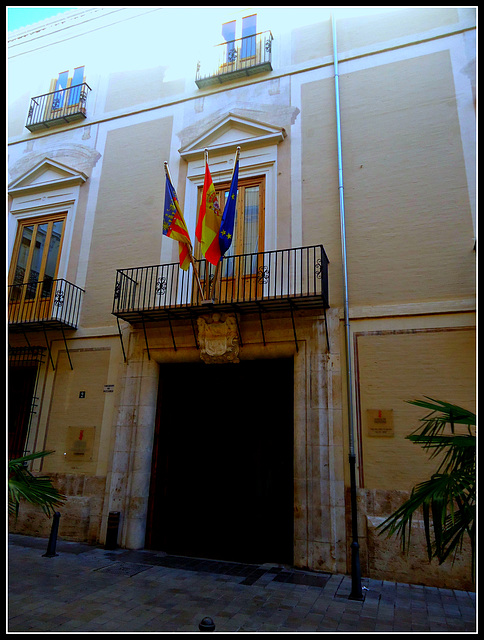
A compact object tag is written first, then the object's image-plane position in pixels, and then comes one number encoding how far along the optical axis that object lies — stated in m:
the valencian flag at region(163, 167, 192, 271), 8.07
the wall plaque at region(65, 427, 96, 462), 9.05
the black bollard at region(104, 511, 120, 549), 8.01
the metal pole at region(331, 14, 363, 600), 5.75
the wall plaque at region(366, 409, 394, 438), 7.02
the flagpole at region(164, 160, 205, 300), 7.99
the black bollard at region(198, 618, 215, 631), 3.37
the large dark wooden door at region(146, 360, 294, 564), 8.41
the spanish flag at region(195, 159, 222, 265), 7.77
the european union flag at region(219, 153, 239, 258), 7.86
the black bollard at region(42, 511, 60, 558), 7.39
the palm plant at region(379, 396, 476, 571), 2.97
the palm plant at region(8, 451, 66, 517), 3.57
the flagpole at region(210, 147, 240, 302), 7.82
